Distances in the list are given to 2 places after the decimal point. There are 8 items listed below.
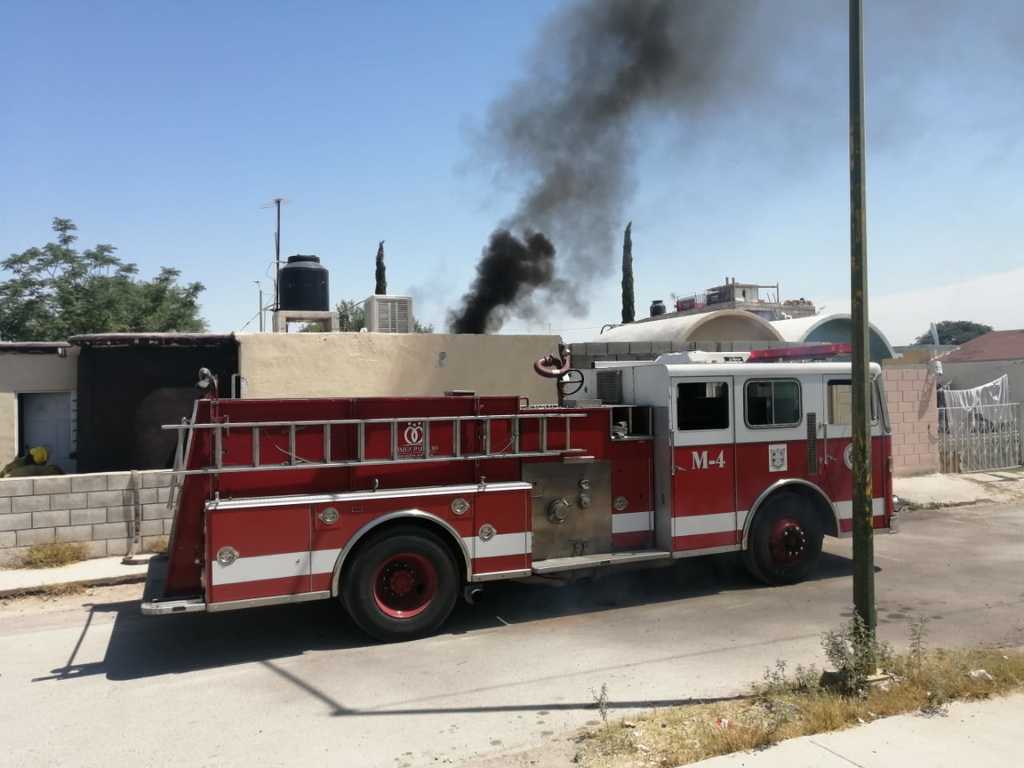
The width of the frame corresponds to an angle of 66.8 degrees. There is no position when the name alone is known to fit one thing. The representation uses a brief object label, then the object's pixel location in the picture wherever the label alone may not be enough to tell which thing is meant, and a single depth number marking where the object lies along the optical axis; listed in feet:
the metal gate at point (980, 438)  54.24
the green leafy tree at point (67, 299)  97.71
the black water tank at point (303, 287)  52.42
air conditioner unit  50.72
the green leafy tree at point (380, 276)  116.46
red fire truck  21.54
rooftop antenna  90.74
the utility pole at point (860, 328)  17.98
